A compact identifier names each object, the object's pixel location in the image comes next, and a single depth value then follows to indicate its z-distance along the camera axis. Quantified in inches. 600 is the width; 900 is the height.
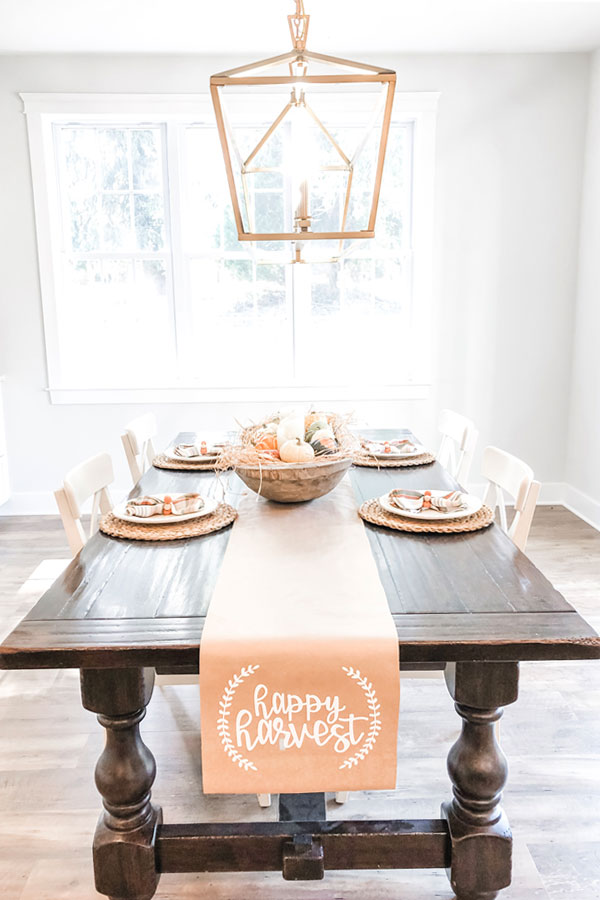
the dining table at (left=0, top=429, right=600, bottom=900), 48.6
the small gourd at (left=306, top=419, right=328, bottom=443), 79.4
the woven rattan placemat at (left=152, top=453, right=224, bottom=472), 96.3
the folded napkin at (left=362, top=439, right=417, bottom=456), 102.0
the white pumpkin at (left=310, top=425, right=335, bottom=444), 77.8
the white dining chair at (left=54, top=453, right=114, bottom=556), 72.6
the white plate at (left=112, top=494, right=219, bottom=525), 70.4
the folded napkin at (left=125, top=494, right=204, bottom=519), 72.4
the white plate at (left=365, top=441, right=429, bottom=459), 99.9
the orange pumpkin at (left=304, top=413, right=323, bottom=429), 83.7
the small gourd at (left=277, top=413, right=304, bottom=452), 75.1
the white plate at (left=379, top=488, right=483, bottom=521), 70.4
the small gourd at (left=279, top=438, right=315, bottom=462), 73.9
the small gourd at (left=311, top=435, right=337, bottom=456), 76.9
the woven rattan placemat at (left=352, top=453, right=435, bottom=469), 96.9
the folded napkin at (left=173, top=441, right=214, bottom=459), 101.2
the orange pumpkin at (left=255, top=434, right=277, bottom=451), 76.2
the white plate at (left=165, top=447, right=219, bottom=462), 98.7
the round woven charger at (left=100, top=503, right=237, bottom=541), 68.1
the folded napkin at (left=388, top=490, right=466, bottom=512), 72.9
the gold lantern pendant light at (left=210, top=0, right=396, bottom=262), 162.1
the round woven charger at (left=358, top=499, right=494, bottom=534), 68.8
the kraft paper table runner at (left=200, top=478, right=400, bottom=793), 48.8
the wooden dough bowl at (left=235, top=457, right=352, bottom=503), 72.3
